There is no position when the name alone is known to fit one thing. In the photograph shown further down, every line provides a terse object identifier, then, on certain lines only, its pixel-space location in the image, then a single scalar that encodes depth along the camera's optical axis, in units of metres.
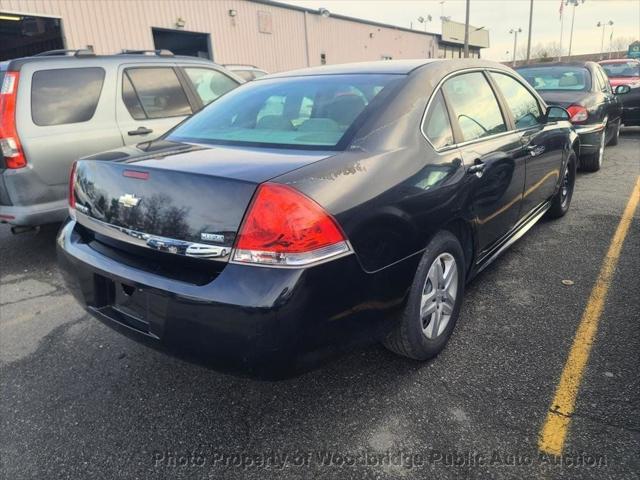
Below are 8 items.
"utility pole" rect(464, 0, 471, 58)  27.40
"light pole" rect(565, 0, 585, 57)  41.53
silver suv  3.97
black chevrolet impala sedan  1.78
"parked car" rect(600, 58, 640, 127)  9.91
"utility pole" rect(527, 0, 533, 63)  33.62
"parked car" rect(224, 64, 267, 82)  8.95
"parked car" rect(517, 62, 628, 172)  6.49
